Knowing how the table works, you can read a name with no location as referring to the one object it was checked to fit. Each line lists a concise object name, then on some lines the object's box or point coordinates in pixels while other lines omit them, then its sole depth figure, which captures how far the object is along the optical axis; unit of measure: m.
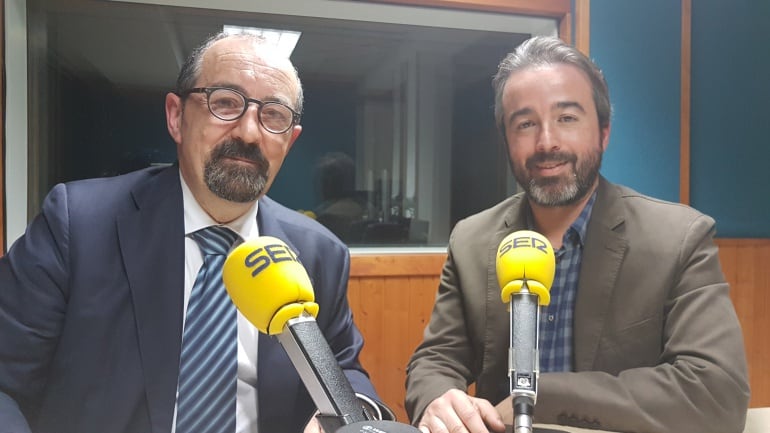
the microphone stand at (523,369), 0.59
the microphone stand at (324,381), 0.55
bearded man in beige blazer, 0.99
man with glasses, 1.03
